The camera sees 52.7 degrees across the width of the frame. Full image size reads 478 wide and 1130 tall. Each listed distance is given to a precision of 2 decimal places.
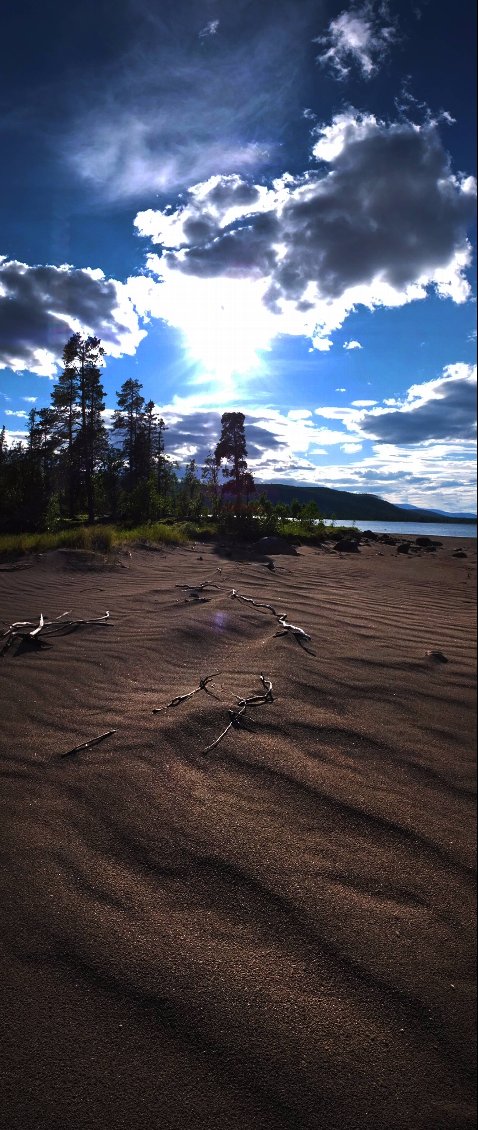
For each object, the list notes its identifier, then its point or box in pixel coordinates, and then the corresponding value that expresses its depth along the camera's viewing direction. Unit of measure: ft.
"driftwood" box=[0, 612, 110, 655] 11.68
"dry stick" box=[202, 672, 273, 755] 8.08
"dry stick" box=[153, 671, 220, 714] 8.56
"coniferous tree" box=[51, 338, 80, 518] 66.39
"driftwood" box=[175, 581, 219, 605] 16.66
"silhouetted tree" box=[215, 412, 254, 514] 81.35
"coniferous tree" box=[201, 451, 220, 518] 62.43
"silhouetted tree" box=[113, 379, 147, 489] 102.01
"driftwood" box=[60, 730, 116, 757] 7.15
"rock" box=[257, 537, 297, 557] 38.45
